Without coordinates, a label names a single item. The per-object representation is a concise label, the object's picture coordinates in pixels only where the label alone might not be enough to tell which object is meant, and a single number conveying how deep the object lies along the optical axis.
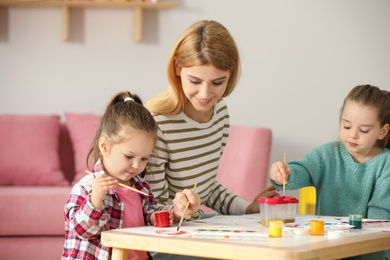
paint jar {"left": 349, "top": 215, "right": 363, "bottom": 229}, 2.27
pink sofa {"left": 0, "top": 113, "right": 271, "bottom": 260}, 3.39
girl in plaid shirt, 2.20
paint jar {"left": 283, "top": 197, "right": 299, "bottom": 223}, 2.28
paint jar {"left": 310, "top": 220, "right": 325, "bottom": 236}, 2.15
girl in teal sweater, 2.66
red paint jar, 2.24
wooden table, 1.96
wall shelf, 4.13
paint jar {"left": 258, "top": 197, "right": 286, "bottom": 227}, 2.26
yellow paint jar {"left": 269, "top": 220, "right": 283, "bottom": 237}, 2.10
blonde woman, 2.43
